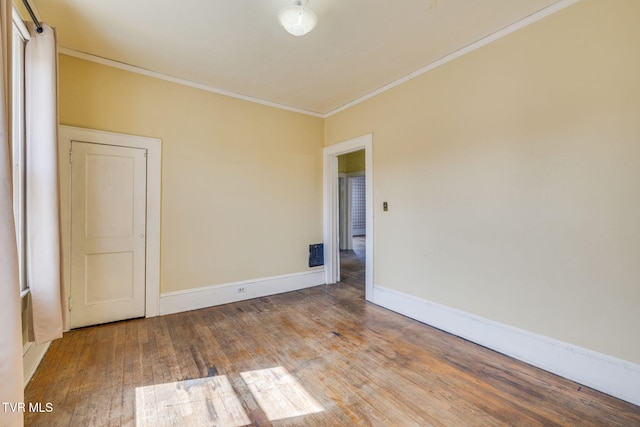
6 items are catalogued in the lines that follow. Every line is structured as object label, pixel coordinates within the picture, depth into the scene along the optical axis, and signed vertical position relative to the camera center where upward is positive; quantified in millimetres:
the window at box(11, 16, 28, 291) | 1834 +527
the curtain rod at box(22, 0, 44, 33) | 1801 +1331
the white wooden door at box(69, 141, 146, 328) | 2734 -235
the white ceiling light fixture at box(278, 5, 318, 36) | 1926 +1413
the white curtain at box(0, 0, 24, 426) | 1193 -389
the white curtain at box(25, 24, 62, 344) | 1867 +119
